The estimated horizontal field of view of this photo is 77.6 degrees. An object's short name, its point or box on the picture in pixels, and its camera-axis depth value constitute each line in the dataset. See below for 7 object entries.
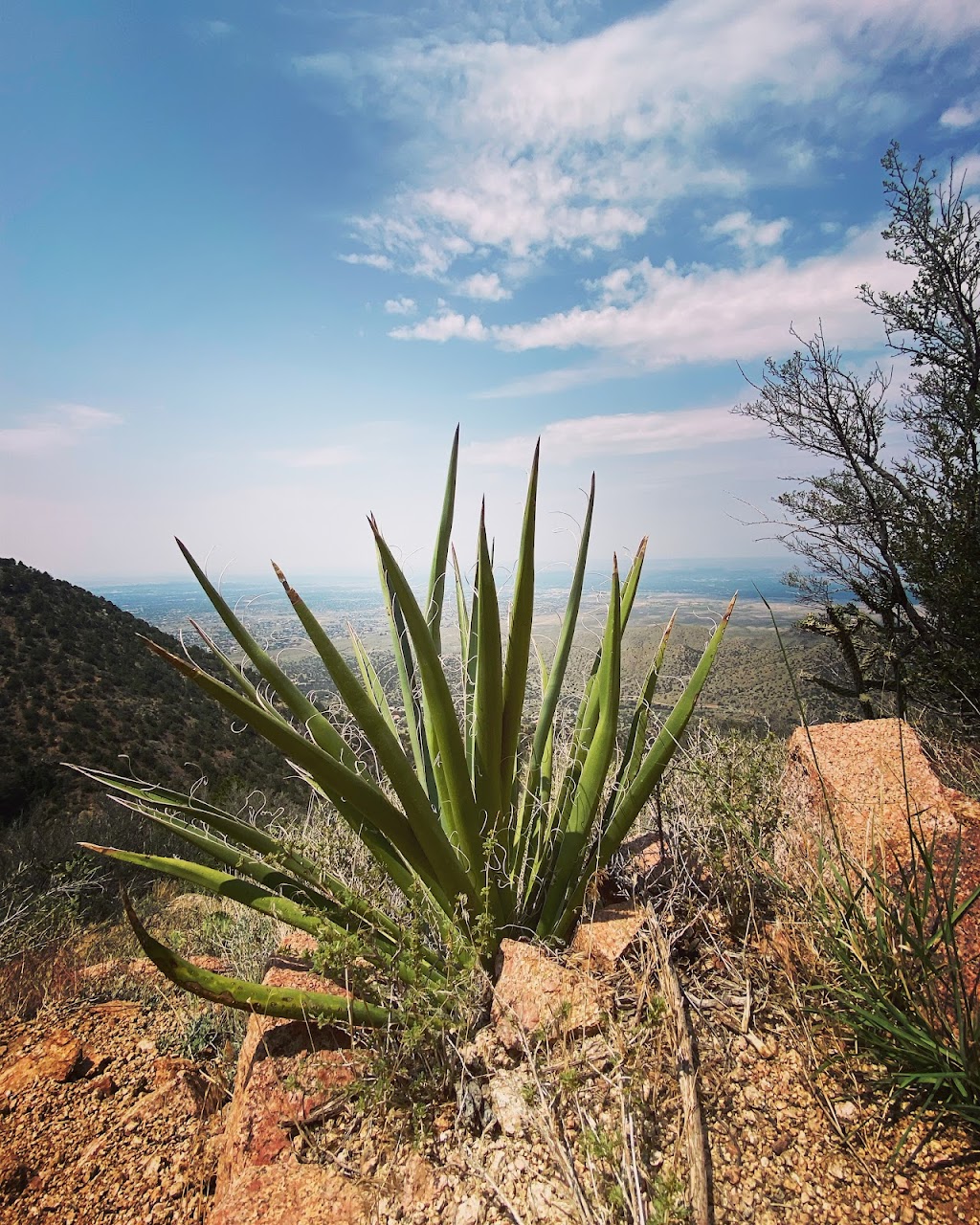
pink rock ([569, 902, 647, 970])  1.73
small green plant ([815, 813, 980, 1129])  1.25
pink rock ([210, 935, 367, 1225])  1.38
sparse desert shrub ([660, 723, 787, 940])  1.95
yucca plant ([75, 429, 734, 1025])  1.62
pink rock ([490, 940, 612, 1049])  1.51
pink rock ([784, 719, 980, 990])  1.86
